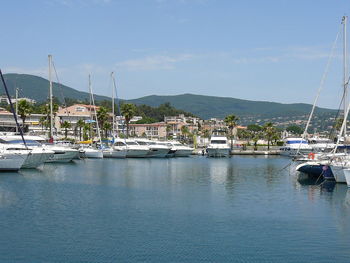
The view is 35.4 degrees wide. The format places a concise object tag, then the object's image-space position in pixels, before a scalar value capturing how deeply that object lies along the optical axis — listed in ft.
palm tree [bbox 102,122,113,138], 442.26
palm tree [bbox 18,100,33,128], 329.93
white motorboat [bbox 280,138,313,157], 319.06
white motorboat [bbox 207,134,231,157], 338.54
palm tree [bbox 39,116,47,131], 445.42
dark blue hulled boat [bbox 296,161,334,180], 158.71
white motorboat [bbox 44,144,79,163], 244.42
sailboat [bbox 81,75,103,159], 289.12
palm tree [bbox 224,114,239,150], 423.64
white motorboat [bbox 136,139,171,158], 317.01
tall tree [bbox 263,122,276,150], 440.86
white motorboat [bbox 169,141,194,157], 344.16
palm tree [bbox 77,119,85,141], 447.42
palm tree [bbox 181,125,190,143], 606.55
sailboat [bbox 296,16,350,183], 150.49
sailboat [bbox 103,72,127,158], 298.56
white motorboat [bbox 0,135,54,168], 187.85
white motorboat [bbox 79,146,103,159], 288.71
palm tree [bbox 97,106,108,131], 400.67
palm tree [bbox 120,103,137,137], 404.14
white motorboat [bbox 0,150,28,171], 177.78
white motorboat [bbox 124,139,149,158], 302.66
